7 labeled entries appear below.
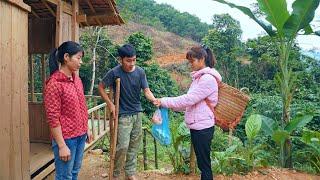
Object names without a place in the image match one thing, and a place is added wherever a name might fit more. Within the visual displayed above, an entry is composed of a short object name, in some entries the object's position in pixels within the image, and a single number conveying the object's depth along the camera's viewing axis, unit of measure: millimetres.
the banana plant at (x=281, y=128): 3081
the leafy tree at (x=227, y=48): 12201
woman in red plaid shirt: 1846
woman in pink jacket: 2376
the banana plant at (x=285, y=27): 2999
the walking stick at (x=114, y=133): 2526
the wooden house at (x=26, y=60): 2201
